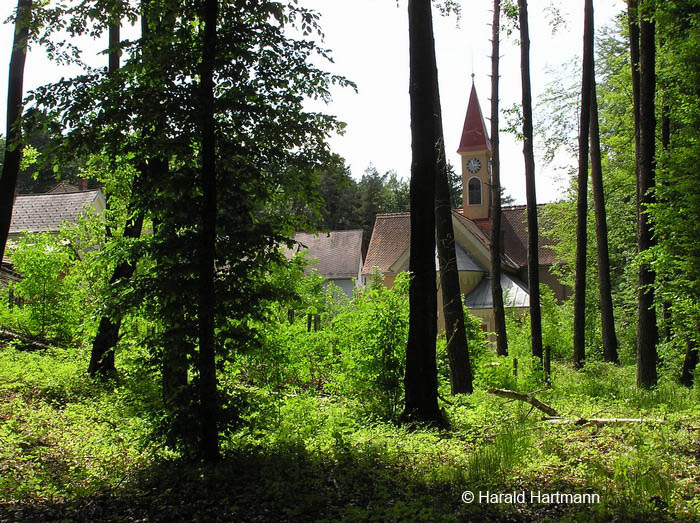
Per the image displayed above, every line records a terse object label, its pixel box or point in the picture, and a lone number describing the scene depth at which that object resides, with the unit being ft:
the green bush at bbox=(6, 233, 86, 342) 48.37
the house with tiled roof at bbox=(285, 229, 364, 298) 144.36
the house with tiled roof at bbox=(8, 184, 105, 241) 104.73
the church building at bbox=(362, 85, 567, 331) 111.86
